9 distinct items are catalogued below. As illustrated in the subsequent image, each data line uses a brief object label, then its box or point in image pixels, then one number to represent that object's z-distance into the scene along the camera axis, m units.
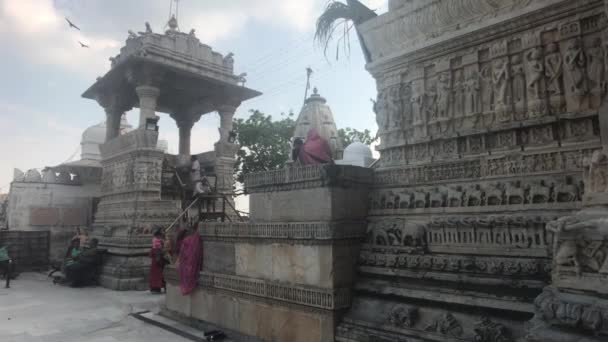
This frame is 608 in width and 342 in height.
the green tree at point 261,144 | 24.11
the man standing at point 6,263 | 10.88
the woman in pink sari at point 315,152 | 5.60
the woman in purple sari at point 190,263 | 6.42
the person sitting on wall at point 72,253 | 11.61
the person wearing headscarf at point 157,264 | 9.03
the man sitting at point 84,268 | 11.00
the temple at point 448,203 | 3.67
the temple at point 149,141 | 11.52
